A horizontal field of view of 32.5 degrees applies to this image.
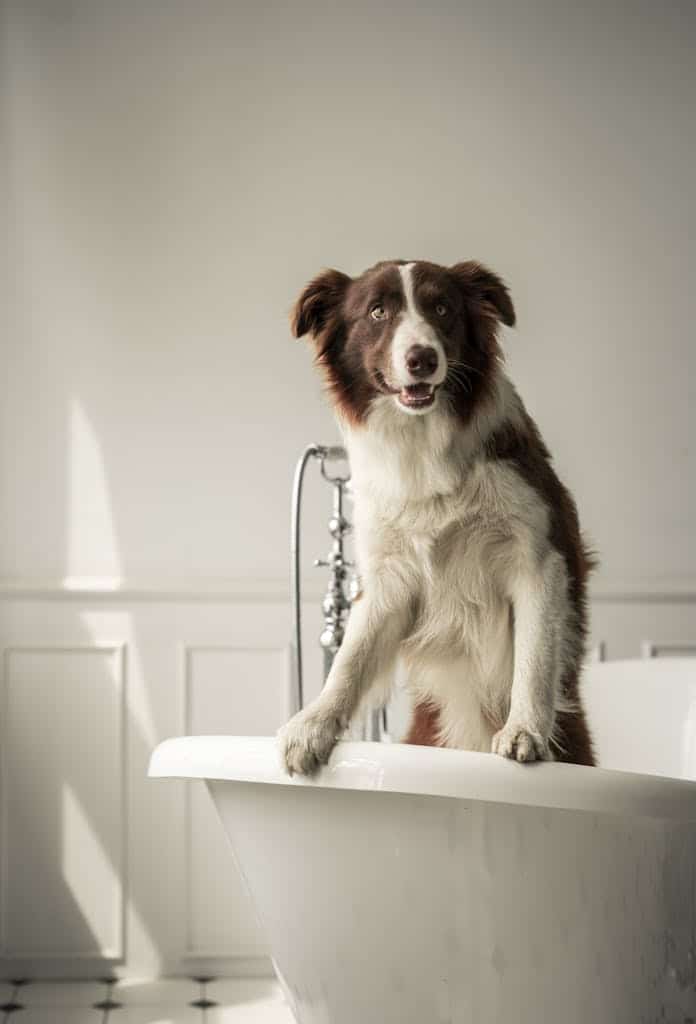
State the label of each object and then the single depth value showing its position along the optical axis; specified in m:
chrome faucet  2.38
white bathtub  1.54
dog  1.66
